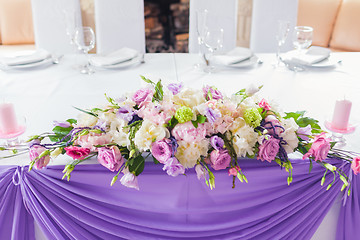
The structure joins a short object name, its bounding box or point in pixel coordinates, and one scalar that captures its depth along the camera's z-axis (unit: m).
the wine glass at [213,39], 1.57
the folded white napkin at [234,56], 1.75
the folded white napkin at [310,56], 1.77
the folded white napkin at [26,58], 1.68
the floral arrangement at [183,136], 0.91
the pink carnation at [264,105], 1.02
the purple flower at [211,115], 0.91
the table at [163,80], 1.37
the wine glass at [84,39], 1.60
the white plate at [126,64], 1.68
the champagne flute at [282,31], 1.64
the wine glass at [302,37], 1.63
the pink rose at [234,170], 0.94
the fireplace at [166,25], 3.80
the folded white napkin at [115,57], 1.70
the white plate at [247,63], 1.73
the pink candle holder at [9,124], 1.05
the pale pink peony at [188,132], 0.91
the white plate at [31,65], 1.68
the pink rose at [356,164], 0.95
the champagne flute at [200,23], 1.64
